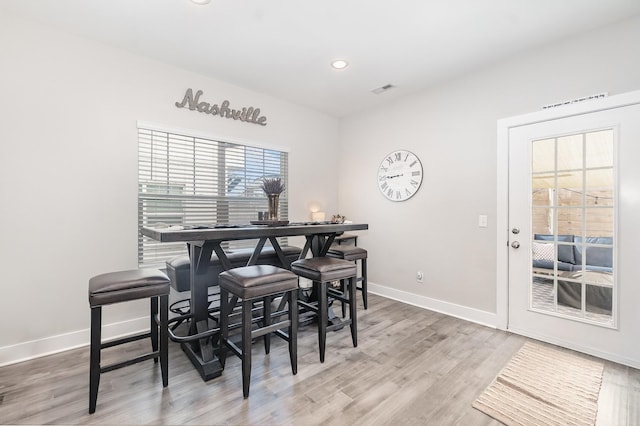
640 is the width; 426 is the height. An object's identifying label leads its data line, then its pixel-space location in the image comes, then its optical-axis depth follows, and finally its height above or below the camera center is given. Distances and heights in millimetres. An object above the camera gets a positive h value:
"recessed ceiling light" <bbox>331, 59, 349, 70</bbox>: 2951 +1543
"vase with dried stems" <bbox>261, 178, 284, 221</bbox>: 2365 +153
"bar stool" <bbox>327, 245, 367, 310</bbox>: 3219 -482
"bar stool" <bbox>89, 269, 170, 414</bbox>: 1672 -526
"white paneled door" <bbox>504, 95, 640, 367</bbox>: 2295 -163
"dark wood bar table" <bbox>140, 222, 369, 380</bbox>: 1873 -344
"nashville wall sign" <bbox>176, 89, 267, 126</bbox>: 3131 +1195
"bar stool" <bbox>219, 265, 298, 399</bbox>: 1821 -582
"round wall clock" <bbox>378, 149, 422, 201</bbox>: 3715 +500
